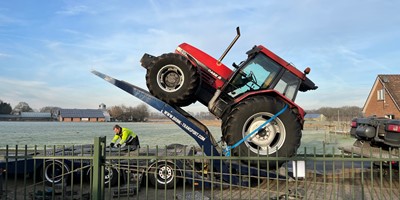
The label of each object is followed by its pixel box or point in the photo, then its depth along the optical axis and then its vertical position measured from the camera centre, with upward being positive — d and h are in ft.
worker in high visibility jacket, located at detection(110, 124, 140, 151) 33.55 -2.13
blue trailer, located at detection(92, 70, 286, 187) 24.09 -1.57
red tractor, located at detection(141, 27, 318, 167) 22.77 +1.90
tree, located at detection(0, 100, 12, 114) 344.69 +8.03
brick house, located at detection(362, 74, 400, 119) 102.11 +6.21
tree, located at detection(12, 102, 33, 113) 396.98 +9.49
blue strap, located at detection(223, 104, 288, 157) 22.52 -1.36
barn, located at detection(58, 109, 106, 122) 304.30 +0.65
